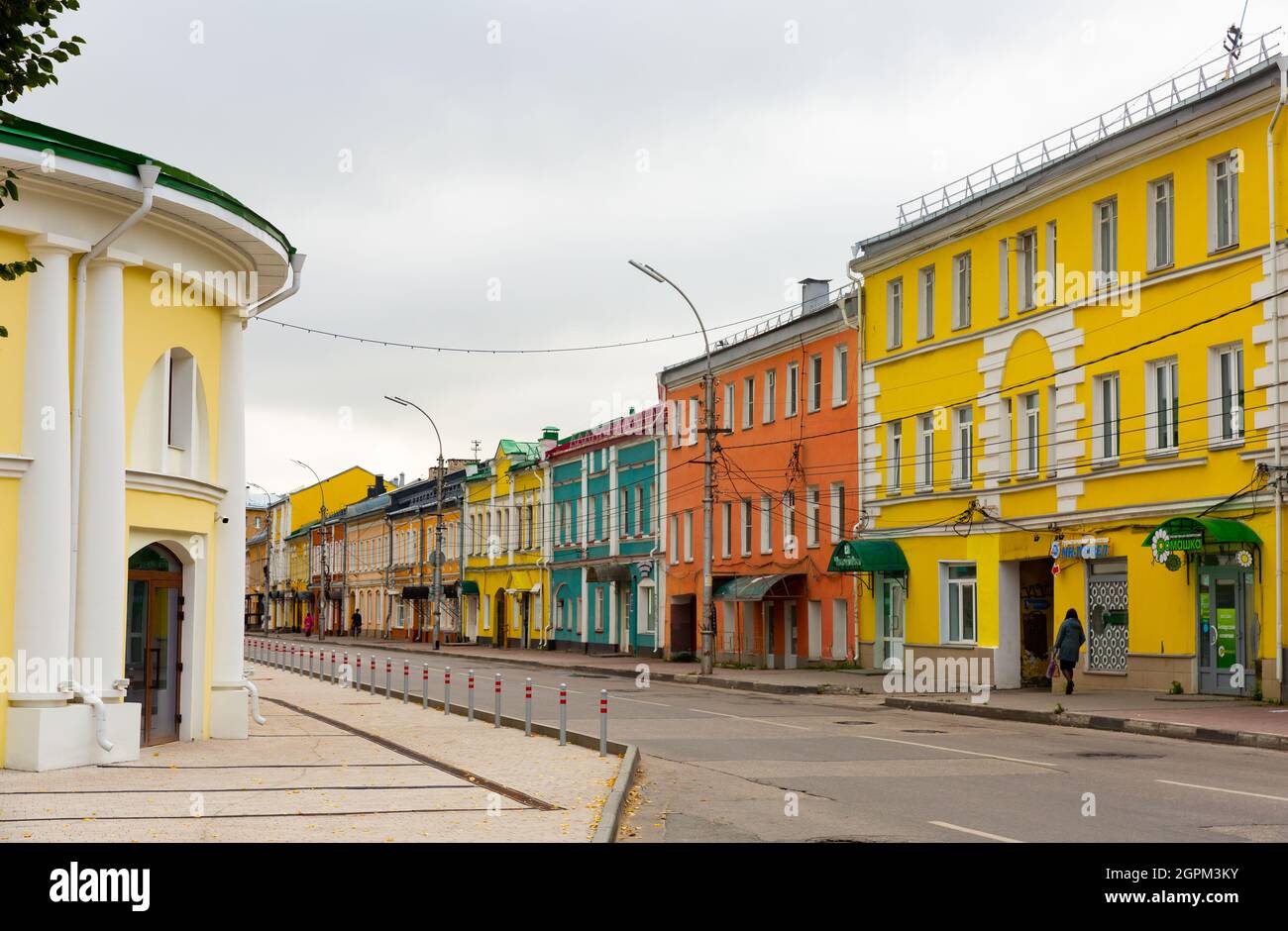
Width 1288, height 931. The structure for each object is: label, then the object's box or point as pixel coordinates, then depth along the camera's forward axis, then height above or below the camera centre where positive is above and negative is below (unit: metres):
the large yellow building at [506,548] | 64.38 +0.06
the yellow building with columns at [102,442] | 15.50 +1.23
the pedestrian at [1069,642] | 27.09 -1.76
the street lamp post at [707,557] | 37.81 -0.22
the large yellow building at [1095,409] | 24.78 +2.84
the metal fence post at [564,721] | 18.94 -2.26
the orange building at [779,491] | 39.34 +1.69
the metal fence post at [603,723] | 17.31 -2.08
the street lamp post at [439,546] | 59.81 +0.14
